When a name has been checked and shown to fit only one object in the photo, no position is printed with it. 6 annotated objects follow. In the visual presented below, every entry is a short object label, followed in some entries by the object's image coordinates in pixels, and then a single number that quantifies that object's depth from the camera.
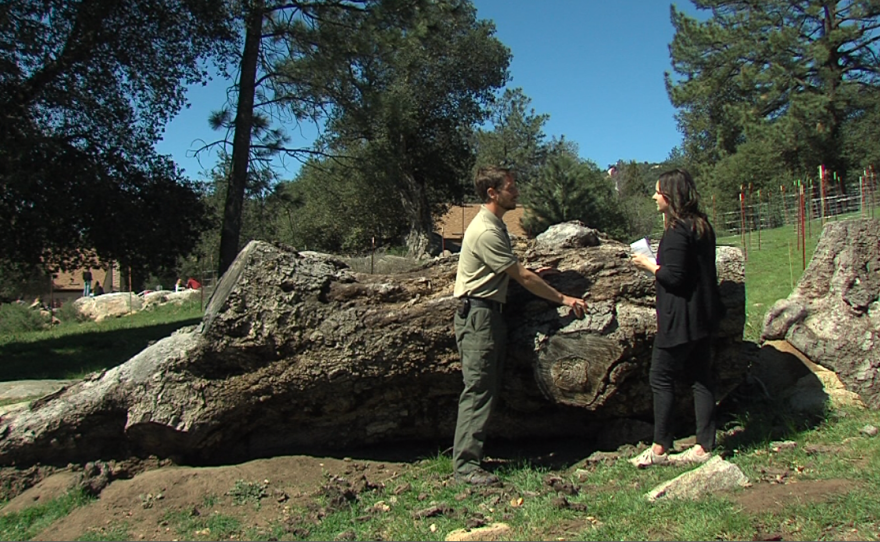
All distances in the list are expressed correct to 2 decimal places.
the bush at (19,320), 21.59
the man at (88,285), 37.98
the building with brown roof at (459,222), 46.95
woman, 4.53
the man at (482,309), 4.76
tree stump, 5.62
